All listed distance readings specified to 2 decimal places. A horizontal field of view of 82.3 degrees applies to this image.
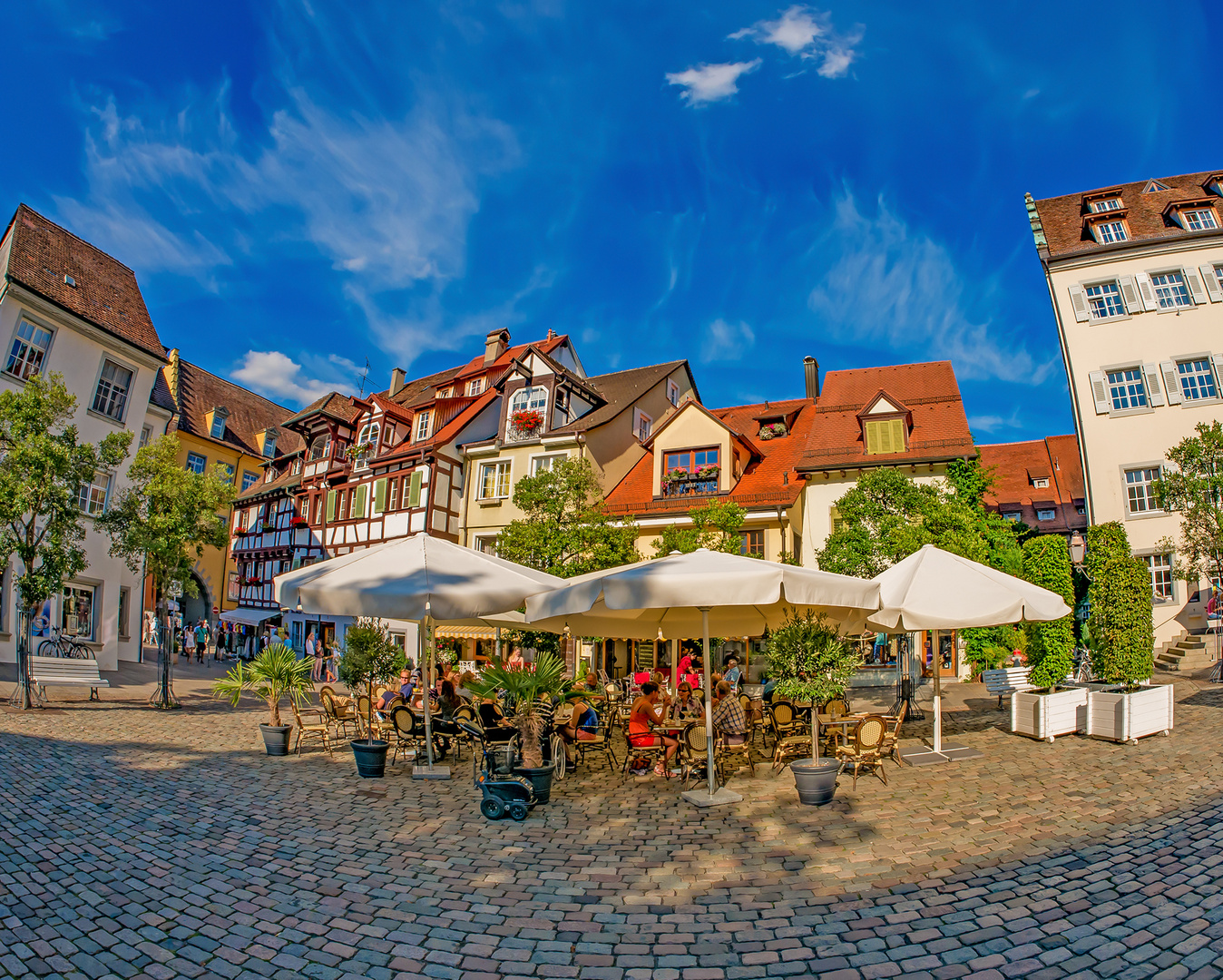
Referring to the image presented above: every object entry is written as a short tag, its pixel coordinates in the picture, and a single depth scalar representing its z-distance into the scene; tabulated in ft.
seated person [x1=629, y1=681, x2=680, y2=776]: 31.91
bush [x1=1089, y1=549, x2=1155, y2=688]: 37.22
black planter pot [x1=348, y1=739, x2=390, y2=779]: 30.55
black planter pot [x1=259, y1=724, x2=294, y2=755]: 35.65
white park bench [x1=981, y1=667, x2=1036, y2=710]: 51.11
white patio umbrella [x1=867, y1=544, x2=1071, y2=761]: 30.35
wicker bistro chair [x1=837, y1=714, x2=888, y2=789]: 28.55
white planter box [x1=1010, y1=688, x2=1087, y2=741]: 35.78
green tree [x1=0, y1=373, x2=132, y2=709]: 47.09
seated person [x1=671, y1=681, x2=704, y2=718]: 38.83
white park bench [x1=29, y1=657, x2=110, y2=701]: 50.14
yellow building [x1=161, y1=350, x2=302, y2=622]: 140.15
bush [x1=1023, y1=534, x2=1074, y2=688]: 46.11
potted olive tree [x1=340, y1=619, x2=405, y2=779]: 37.40
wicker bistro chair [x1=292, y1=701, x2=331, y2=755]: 35.94
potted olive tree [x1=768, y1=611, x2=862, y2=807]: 28.27
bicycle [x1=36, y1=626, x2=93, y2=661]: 58.03
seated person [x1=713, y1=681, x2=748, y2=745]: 30.94
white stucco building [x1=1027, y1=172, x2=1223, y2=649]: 76.79
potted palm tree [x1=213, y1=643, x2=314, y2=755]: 35.68
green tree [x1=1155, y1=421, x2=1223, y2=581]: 58.13
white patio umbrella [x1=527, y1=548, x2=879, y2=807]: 23.82
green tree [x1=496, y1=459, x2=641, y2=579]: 73.26
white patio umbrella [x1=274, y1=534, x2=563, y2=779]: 28.84
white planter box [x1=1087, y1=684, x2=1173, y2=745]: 33.71
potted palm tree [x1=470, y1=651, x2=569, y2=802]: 26.90
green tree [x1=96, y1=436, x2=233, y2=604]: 53.78
